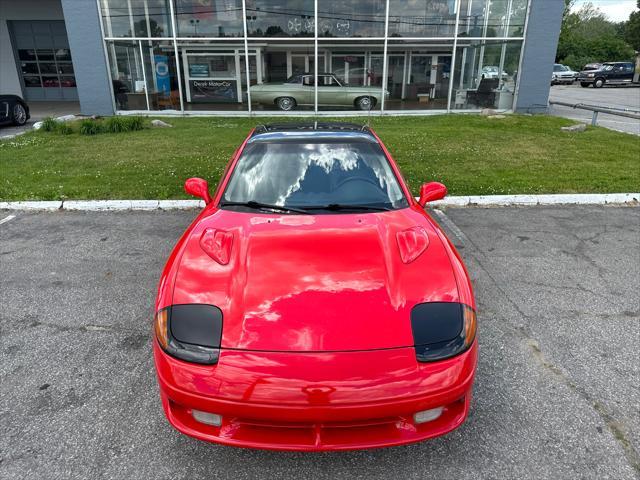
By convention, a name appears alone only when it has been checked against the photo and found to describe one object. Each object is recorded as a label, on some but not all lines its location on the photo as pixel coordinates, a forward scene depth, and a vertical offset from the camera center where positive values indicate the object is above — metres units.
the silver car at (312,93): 15.80 -0.97
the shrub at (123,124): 12.16 -1.53
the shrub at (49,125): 12.08 -1.52
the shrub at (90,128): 11.72 -1.55
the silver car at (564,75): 37.72 -0.91
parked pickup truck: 34.47 -0.84
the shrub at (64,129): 11.83 -1.58
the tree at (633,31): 47.22 +3.31
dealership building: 14.73 +0.34
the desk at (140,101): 15.62 -1.18
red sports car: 2.00 -1.23
